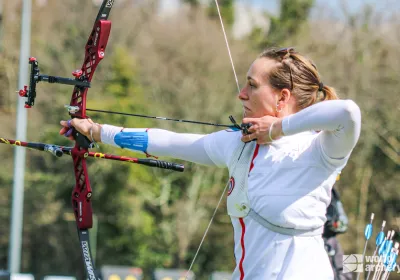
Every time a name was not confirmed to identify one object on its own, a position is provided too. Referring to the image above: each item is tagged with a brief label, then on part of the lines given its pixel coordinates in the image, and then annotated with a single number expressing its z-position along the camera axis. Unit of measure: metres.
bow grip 7.62
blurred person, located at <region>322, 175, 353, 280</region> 12.10
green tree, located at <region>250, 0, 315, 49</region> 60.44
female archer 5.89
